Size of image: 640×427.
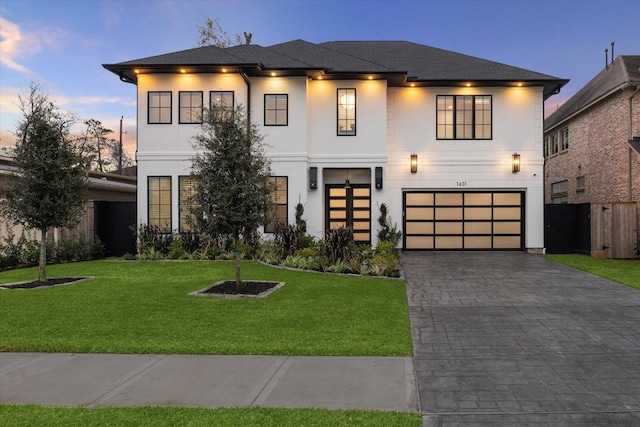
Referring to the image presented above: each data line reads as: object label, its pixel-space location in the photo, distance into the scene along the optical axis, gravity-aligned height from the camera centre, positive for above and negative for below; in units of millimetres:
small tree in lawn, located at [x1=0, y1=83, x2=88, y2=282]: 8781 +939
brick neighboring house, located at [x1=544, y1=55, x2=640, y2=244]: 15023 +3116
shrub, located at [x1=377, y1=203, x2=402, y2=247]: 14711 -604
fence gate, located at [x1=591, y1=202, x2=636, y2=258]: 13859 -548
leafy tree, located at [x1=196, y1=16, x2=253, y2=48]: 26250 +11342
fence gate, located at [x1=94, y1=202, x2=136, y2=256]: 14930 -414
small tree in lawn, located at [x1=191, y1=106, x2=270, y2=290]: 7941 +567
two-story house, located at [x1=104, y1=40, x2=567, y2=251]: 14258 +2810
